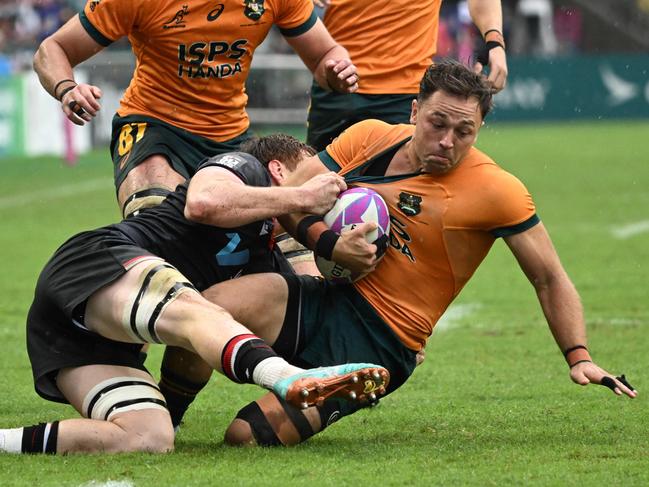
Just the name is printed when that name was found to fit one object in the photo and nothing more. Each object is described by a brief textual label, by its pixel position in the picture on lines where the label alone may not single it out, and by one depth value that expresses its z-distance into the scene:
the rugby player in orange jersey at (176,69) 12.86
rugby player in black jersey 9.57
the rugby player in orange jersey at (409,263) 10.47
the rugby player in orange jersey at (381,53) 15.15
